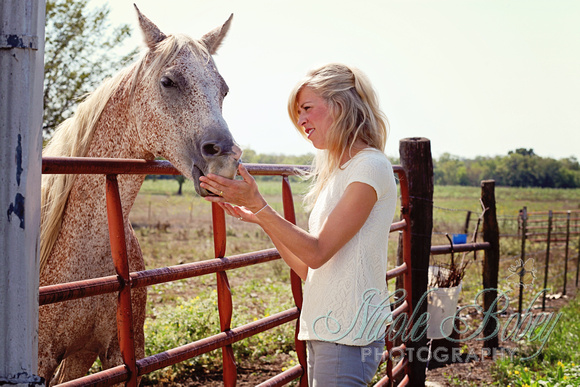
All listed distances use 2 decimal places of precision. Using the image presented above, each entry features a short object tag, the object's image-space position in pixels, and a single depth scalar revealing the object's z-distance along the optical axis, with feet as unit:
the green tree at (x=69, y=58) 40.75
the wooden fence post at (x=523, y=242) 18.88
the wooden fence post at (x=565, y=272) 26.09
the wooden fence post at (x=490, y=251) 17.12
